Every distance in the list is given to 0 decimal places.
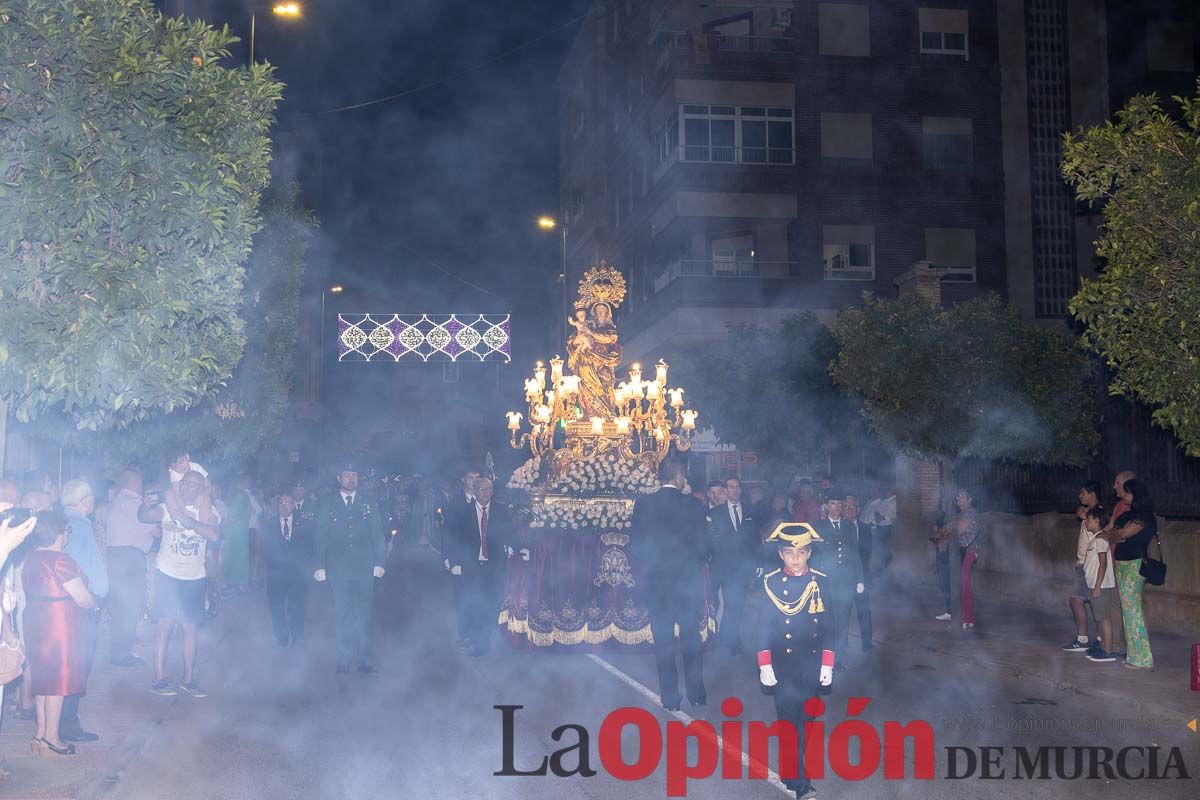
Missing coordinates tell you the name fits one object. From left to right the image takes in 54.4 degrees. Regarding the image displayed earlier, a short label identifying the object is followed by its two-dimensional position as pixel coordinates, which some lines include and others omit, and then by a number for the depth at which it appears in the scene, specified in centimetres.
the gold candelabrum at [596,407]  1584
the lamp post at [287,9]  2203
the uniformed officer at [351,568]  1156
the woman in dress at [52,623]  797
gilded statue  1636
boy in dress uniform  677
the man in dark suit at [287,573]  1351
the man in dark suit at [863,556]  1337
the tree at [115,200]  764
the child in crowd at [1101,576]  1182
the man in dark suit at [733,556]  1241
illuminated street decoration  4009
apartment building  3538
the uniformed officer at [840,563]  1134
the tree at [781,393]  2934
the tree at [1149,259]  1055
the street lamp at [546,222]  3484
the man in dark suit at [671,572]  950
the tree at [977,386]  1997
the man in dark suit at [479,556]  1302
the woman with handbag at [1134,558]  1138
